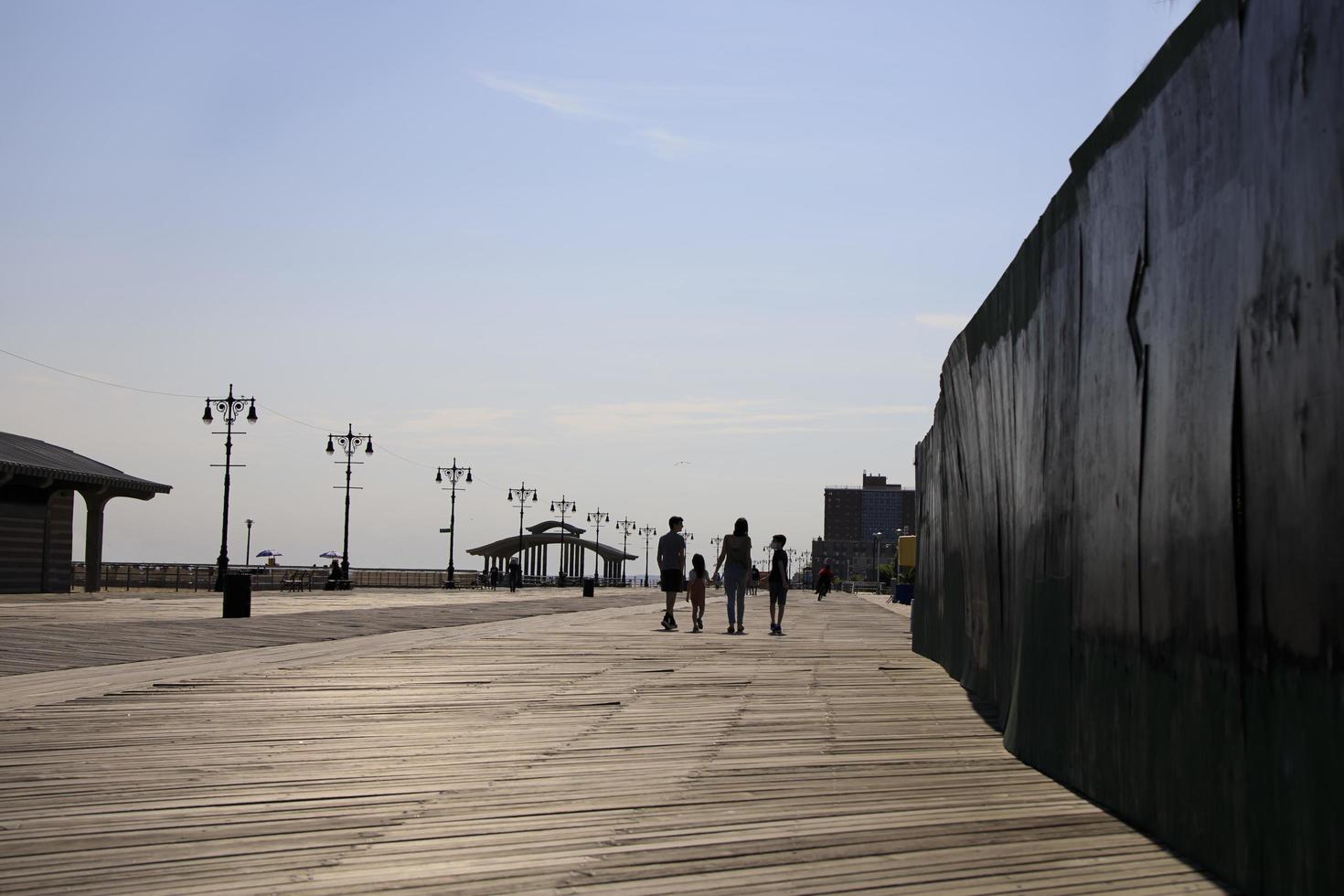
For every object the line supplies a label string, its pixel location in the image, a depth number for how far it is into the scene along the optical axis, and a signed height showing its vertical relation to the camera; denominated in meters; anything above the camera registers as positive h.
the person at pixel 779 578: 19.97 -0.30
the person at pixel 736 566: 19.38 -0.13
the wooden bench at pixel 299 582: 48.03 -1.19
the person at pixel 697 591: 20.25 -0.52
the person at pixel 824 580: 47.23 -0.75
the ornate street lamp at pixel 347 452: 52.50 +3.98
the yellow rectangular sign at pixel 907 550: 32.24 +0.22
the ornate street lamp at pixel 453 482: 70.06 +3.68
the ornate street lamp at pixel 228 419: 42.59 +4.13
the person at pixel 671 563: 20.69 -0.11
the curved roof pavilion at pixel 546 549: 97.94 +0.31
